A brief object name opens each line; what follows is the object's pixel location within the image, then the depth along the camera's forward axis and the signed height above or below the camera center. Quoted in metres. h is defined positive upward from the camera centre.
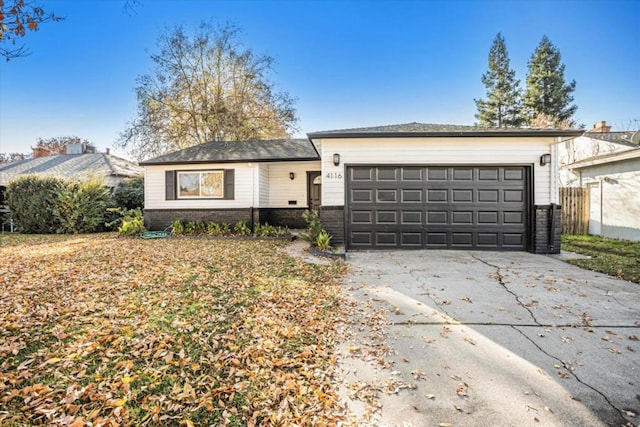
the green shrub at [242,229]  11.02 -0.72
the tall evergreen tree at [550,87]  25.83 +10.46
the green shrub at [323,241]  7.85 -0.85
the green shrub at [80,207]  12.20 +0.13
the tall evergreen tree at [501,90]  27.00 +10.65
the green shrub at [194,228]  11.32 -0.70
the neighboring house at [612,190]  9.59 +0.61
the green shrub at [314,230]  8.29 -0.58
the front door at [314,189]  12.55 +0.84
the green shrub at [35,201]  12.29 +0.41
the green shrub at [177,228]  11.21 -0.69
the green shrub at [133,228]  11.20 -0.67
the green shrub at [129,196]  14.48 +0.68
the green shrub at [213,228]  11.01 -0.71
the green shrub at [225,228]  11.12 -0.70
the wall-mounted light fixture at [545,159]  7.76 +1.27
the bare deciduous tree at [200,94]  17.97 +7.24
